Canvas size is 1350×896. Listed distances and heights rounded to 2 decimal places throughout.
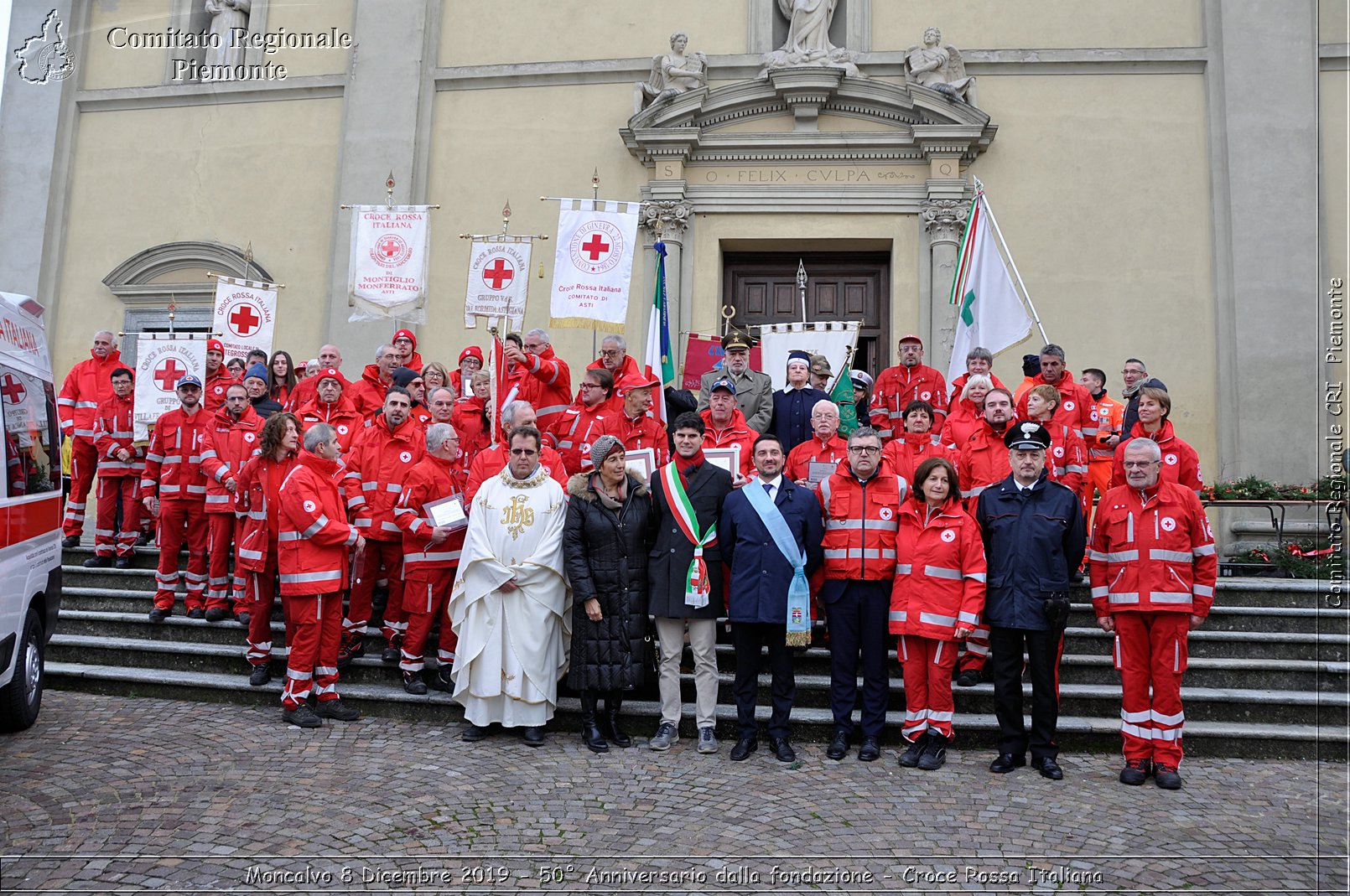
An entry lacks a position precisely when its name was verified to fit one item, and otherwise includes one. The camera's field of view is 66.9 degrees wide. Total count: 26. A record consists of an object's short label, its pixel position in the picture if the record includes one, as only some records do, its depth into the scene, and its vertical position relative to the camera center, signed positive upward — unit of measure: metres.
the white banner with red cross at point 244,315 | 10.57 +1.77
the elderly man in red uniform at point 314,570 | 6.92 -0.56
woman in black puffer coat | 6.70 -0.53
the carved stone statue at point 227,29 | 15.30 +6.86
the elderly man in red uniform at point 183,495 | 8.73 -0.11
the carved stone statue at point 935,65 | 13.16 +5.83
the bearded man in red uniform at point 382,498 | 7.85 -0.05
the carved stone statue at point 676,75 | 13.52 +5.69
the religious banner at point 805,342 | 10.70 +1.80
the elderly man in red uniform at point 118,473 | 9.83 +0.07
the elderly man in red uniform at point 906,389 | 9.77 +1.22
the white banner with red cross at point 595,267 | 9.02 +2.08
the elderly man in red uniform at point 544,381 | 8.71 +1.02
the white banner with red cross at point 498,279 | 9.51 +2.04
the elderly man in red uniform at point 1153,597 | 6.14 -0.42
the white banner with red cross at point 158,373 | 9.61 +1.03
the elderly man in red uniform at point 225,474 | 8.42 +0.09
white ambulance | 5.98 -0.22
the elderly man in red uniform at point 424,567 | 7.43 -0.53
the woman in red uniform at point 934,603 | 6.37 -0.54
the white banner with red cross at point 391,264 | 10.17 +2.27
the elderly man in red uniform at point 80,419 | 10.32 +0.59
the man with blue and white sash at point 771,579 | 6.52 -0.45
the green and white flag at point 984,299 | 10.22 +2.25
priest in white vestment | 6.80 -0.71
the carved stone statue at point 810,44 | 13.35 +6.20
